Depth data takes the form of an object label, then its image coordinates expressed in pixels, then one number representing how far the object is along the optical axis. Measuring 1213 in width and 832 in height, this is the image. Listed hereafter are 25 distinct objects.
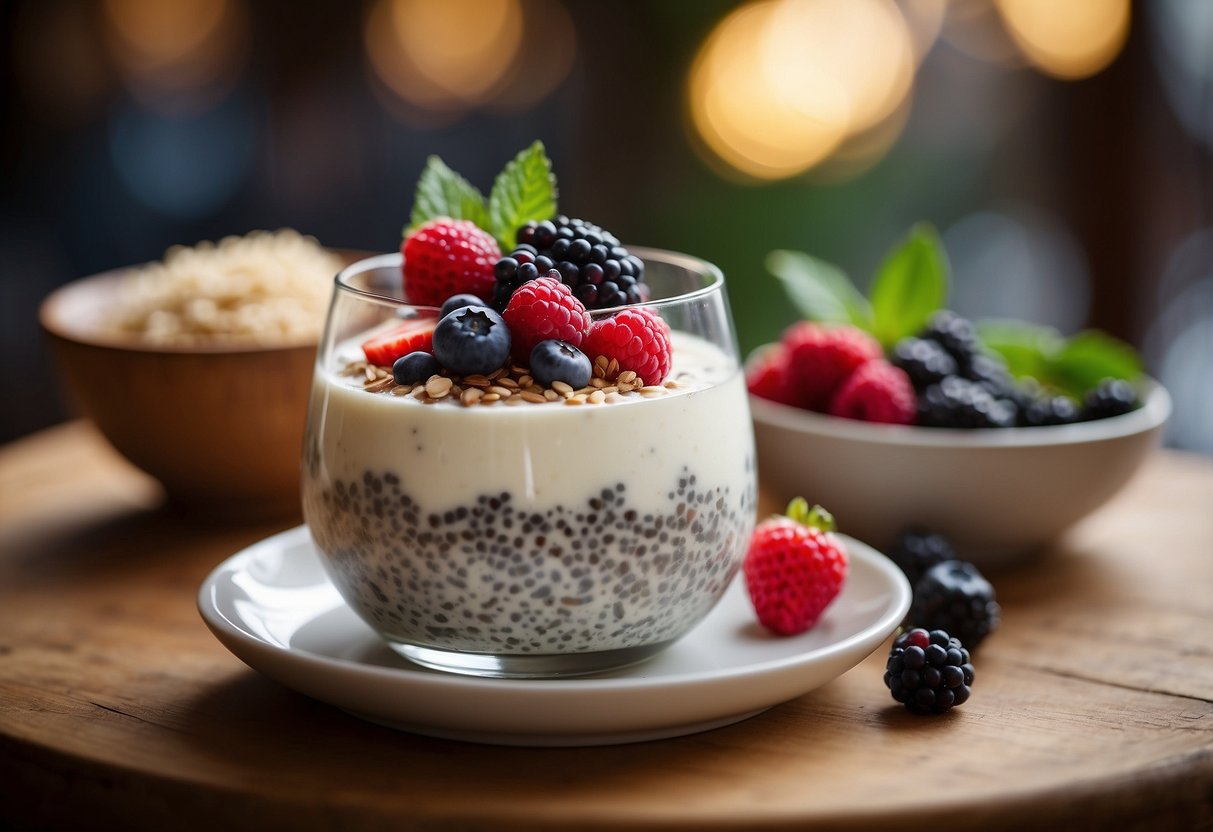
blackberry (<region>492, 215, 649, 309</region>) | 0.48
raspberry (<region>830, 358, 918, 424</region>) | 0.60
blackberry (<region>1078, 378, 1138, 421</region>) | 0.60
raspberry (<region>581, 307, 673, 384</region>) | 0.47
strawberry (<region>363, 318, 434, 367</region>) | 0.48
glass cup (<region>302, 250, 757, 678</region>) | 0.47
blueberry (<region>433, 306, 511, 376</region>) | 0.47
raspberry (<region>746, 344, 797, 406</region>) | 0.63
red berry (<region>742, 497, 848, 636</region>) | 0.52
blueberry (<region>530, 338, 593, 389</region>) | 0.47
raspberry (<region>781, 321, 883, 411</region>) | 0.62
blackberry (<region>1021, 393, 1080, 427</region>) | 0.60
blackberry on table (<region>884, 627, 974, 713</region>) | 0.49
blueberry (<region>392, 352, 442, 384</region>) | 0.48
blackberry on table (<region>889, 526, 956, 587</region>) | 0.57
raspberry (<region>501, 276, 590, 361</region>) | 0.47
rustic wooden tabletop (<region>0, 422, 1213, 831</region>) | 0.45
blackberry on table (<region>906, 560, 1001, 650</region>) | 0.53
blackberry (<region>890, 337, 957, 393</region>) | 0.61
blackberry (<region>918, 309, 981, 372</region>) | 0.62
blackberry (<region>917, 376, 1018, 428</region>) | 0.59
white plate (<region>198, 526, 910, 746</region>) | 0.46
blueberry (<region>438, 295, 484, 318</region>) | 0.47
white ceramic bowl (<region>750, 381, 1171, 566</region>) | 0.58
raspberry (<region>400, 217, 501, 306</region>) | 0.49
